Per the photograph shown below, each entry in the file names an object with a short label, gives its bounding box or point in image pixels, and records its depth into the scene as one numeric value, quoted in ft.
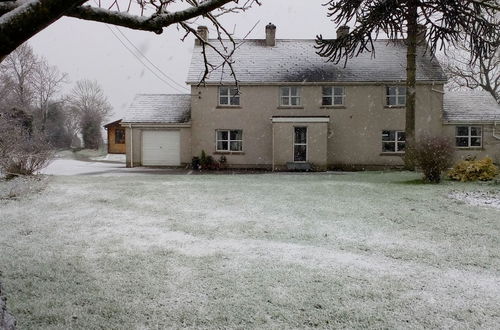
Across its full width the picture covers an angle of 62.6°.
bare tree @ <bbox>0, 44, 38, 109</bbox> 132.05
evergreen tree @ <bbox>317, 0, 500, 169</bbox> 45.06
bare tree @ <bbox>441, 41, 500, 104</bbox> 124.67
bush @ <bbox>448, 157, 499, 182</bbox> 57.26
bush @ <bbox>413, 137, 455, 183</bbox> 53.06
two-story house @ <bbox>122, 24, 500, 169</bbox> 84.74
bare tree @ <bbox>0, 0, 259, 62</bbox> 9.07
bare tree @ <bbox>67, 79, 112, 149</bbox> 171.12
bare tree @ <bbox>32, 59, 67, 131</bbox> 166.71
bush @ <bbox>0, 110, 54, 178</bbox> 46.11
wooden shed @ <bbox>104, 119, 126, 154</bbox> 149.48
